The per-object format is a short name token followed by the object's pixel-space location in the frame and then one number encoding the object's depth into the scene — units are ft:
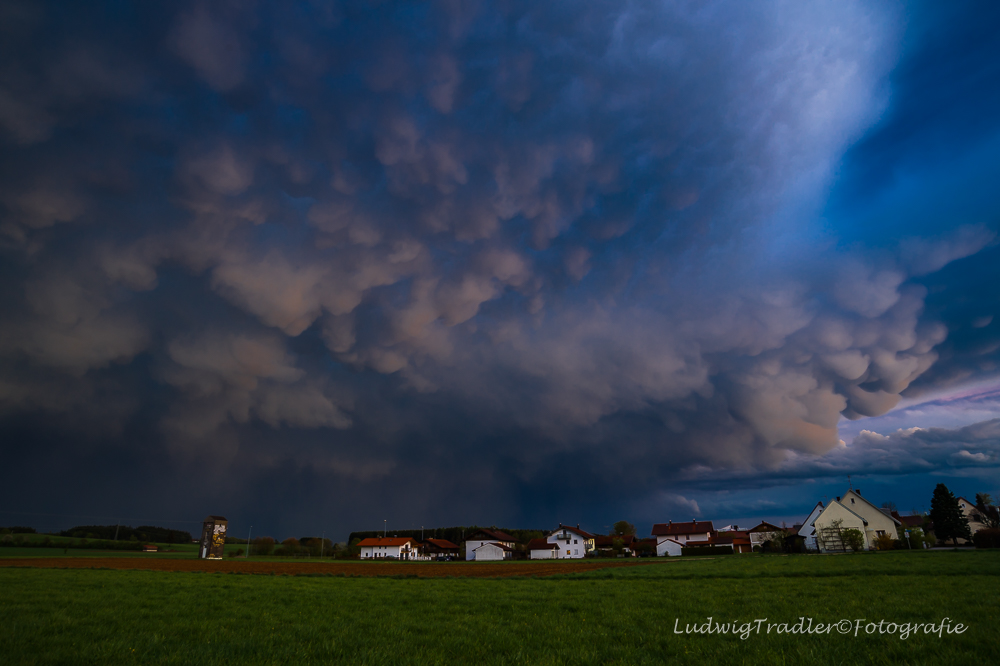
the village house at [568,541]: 406.00
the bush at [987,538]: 181.27
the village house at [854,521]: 250.57
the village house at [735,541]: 387.75
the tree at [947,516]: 269.23
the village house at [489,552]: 403.95
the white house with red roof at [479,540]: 413.39
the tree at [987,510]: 317.63
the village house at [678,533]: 380.99
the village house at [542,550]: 405.80
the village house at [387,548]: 454.81
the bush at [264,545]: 380.58
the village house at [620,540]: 397.80
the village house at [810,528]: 284.51
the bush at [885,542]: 224.33
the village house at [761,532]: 387.80
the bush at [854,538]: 223.10
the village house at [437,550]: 492.74
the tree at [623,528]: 571.73
